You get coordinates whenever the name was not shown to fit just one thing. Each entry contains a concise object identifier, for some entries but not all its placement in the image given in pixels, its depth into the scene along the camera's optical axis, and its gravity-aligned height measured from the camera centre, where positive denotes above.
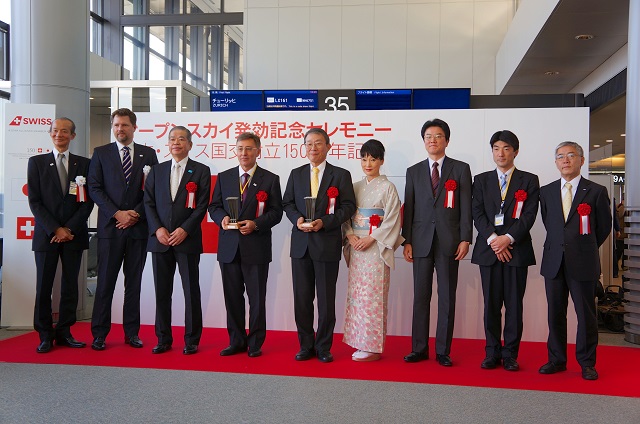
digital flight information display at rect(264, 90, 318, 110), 6.47 +1.12
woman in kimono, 4.17 -0.36
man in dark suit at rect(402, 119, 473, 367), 4.14 -0.18
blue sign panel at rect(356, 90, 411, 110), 6.34 +1.12
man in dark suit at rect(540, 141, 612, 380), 3.83 -0.30
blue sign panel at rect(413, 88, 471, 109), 6.36 +1.15
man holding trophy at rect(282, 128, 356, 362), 4.20 -0.27
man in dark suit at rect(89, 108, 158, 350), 4.48 -0.18
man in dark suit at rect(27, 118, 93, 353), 4.49 -0.19
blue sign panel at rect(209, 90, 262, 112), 6.55 +1.12
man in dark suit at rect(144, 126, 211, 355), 4.36 -0.18
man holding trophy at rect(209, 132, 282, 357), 4.31 -0.28
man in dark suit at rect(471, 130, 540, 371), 4.00 -0.25
